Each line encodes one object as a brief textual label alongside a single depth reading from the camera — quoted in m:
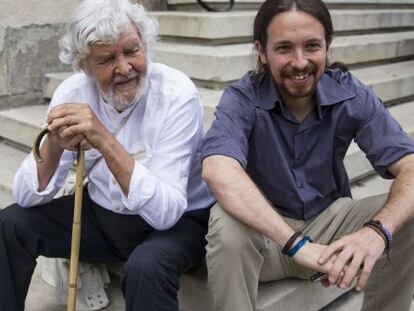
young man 2.17
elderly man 2.25
